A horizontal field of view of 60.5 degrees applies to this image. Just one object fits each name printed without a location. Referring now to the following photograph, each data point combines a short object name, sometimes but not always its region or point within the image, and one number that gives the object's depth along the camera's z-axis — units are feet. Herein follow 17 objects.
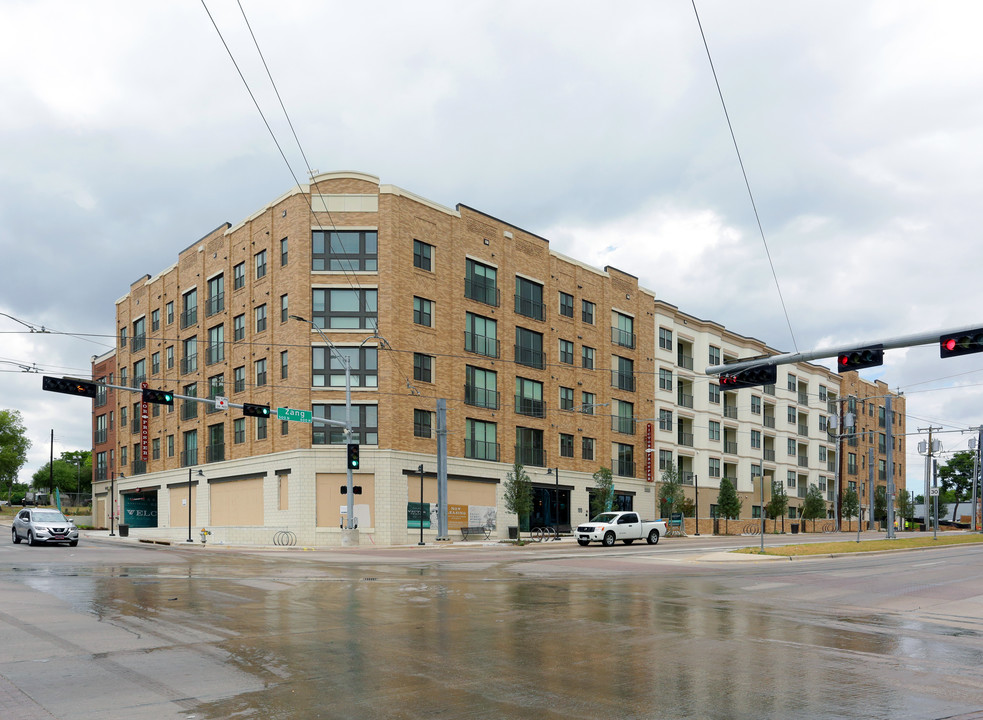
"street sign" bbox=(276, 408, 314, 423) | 126.82
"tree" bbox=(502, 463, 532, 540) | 159.94
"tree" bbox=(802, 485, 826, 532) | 278.05
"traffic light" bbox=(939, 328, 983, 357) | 66.03
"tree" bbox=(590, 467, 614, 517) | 186.70
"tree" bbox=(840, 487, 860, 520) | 293.84
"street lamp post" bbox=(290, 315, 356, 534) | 133.49
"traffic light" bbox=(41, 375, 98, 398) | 94.84
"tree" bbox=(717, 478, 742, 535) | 235.81
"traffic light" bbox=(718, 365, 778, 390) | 78.79
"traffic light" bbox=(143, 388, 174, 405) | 107.86
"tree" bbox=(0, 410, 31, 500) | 380.99
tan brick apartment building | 156.66
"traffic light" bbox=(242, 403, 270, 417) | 119.14
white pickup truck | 142.00
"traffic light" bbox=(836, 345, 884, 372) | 70.13
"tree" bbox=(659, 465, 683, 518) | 209.87
